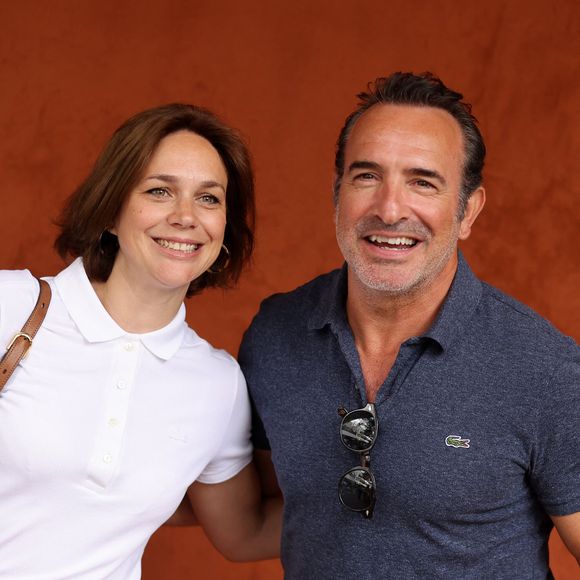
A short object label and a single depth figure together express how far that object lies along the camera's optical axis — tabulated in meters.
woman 2.00
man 1.99
